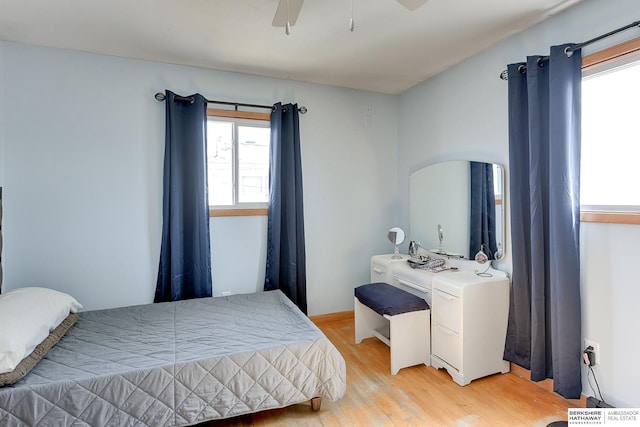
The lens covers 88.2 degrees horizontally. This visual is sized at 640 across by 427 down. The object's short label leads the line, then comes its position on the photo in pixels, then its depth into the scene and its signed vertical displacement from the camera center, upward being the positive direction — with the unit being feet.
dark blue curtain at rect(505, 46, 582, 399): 6.29 -0.15
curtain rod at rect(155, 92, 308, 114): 9.11 +3.32
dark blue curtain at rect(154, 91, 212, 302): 9.02 +0.28
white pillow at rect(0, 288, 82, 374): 5.10 -1.83
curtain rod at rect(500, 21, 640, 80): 5.51 +3.05
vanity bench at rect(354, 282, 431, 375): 7.90 -2.69
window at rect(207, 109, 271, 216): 10.00 +1.64
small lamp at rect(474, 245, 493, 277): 8.01 -1.19
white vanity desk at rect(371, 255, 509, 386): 7.37 -2.54
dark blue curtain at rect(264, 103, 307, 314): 10.15 +0.05
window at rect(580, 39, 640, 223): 5.90 +1.40
